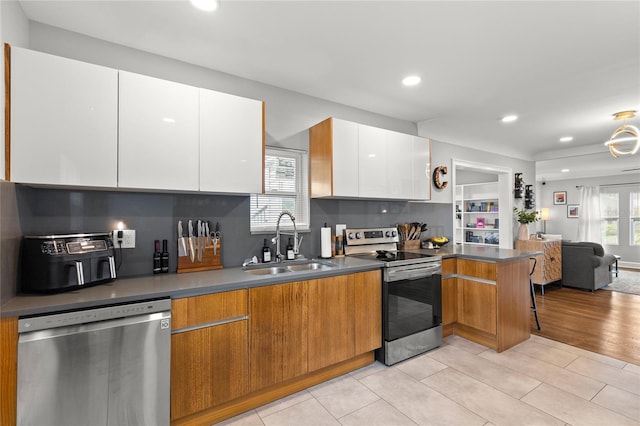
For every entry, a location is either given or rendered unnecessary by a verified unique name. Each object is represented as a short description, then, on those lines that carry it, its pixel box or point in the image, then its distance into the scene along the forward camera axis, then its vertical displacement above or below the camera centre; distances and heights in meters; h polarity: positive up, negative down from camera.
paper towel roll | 2.93 -0.27
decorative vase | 5.39 -0.32
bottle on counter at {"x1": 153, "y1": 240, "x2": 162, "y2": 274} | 2.18 -0.33
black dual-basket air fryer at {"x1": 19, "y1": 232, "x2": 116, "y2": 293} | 1.60 -0.27
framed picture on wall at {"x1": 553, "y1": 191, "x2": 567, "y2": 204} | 8.81 +0.53
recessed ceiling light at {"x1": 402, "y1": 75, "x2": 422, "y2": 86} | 2.65 +1.24
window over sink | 2.72 +0.22
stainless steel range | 2.63 -0.82
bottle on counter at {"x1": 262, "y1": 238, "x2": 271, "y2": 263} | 2.60 -0.35
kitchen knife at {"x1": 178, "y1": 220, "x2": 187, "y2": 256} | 2.25 -0.22
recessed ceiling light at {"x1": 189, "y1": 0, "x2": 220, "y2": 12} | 1.70 +1.24
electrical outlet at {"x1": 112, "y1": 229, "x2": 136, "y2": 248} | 2.07 -0.17
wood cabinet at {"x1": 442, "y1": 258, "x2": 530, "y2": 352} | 2.92 -0.91
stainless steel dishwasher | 1.39 -0.77
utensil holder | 3.71 -0.38
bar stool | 3.46 -0.95
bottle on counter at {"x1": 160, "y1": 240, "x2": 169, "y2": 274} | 2.20 -0.33
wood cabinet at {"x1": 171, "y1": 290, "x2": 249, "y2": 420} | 1.73 -0.84
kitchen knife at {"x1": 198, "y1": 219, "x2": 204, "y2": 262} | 2.32 -0.20
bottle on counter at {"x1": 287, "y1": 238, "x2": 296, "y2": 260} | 2.72 -0.35
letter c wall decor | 4.16 +0.55
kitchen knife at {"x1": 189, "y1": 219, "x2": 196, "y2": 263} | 2.29 -0.25
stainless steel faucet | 2.62 -0.22
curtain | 8.14 -0.01
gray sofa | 5.04 -0.90
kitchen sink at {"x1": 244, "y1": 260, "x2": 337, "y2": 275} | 2.48 -0.46
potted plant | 5.36 -0.12
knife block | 2.26 -0.36
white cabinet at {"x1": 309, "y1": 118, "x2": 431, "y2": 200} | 2.78 +0.55
